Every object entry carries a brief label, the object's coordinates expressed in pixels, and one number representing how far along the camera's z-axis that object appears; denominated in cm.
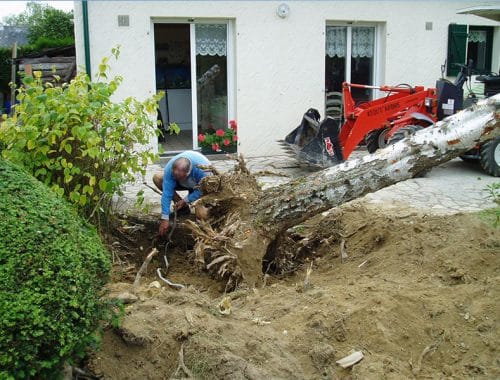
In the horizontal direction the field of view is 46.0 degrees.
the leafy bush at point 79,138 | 520
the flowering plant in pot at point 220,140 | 1180
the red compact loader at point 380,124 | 947
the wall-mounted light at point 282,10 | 1162
